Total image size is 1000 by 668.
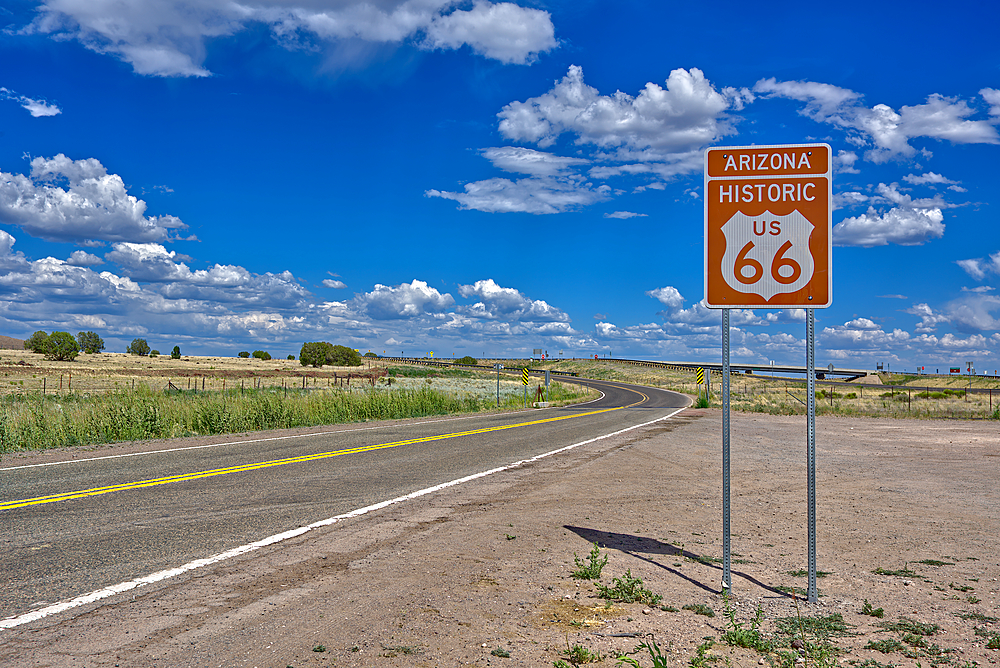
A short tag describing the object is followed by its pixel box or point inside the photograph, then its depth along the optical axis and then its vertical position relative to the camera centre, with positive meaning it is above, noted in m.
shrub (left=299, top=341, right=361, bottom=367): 107.94 -1.08
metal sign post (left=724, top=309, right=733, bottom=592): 5.19 -0.84
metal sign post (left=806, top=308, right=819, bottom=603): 4.98 -0.60
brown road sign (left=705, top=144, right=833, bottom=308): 5.03 +1.02
